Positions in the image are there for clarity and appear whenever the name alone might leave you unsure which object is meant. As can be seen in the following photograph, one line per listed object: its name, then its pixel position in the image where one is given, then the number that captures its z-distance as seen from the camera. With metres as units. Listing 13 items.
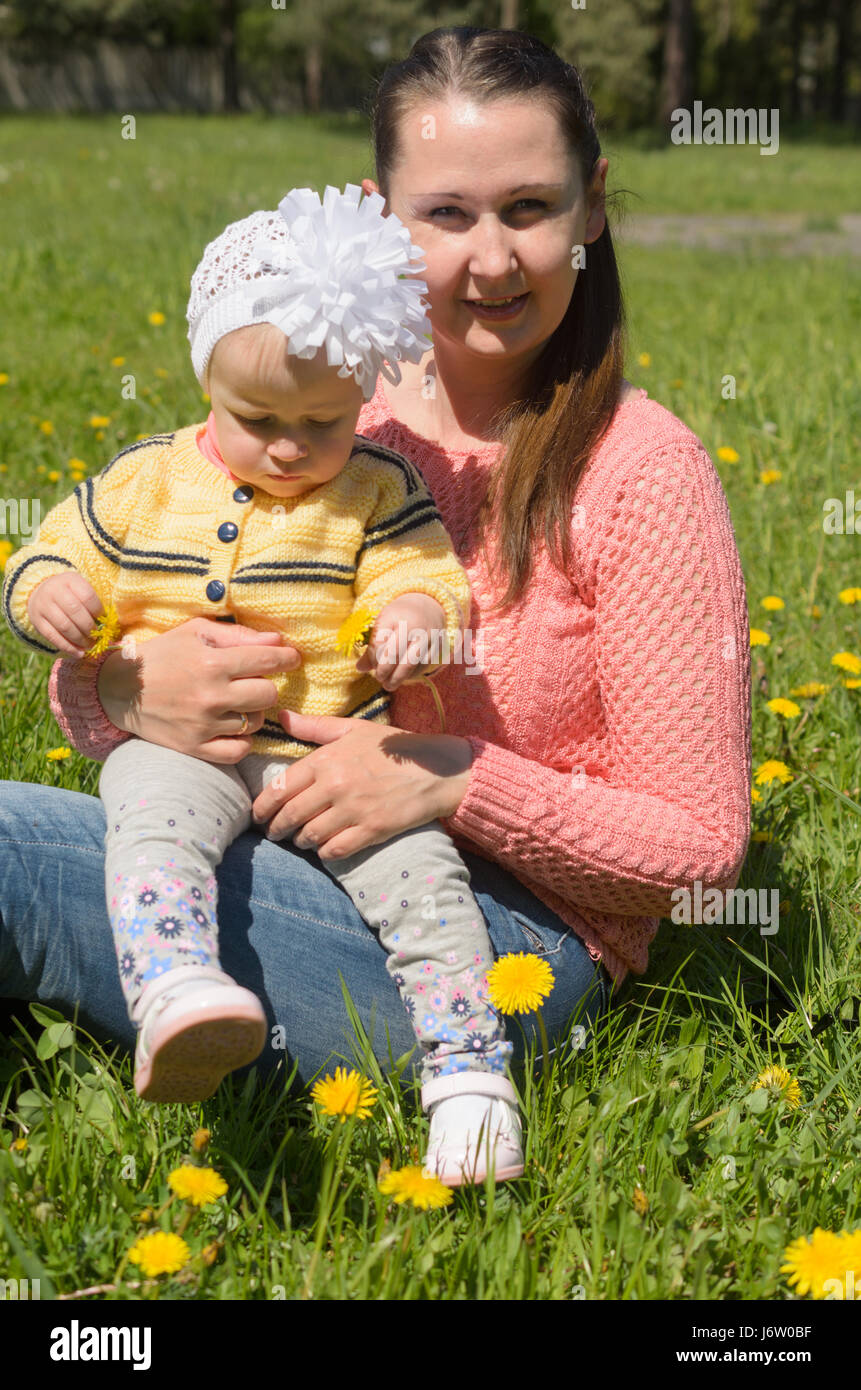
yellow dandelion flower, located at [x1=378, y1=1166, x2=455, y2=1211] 1.91
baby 1.97
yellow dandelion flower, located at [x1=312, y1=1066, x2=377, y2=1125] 1.97
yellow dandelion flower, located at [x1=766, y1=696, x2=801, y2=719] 2.50
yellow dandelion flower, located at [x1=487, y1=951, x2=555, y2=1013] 2.02
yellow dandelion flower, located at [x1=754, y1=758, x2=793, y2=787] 2.42
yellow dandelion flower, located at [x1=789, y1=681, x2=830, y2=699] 2.62
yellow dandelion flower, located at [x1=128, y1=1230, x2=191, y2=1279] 1.89
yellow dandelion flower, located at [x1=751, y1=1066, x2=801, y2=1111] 2.10
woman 2.08
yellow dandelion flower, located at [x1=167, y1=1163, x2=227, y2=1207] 1.91
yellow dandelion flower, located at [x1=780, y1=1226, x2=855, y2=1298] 1.90
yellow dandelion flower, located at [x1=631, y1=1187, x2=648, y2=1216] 1.99
